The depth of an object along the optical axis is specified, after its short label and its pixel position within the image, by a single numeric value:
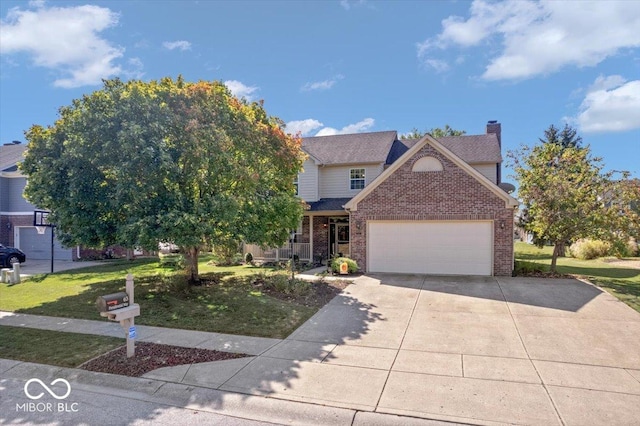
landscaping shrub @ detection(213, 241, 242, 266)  17.59
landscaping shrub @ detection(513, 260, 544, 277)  14.81
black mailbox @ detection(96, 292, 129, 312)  5.83
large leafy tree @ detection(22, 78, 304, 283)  9.65
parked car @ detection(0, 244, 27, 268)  19.94
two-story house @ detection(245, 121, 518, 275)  14.48
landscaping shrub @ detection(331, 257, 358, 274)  15.40
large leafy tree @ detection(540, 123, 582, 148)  36.03
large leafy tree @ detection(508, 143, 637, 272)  14.04
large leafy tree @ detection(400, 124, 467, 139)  43.38
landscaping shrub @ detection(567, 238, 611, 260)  22.73
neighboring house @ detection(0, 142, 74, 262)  24.22
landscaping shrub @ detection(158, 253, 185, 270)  15.23
